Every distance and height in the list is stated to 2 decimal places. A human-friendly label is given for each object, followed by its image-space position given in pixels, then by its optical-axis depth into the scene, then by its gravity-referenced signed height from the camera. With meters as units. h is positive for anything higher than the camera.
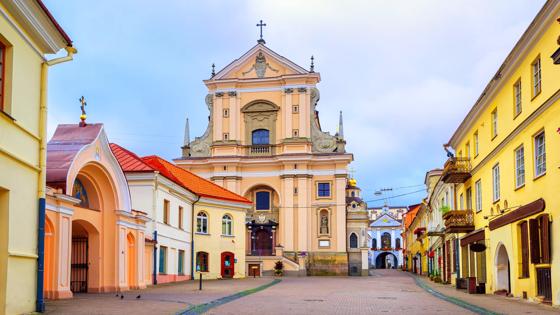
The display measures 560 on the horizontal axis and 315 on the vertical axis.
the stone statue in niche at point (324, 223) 59.16 +0.96
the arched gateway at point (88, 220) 19.81 +0.50
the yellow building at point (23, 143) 13.35 +1.82
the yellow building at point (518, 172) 18.31 +2.04
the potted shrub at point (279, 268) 53.50 -2.51
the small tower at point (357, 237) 58.84 -0.22
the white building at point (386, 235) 126.25 -0.12
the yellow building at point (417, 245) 56.19 -0.97
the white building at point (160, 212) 33.47 +1.17
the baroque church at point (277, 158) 58.75 +6.45
